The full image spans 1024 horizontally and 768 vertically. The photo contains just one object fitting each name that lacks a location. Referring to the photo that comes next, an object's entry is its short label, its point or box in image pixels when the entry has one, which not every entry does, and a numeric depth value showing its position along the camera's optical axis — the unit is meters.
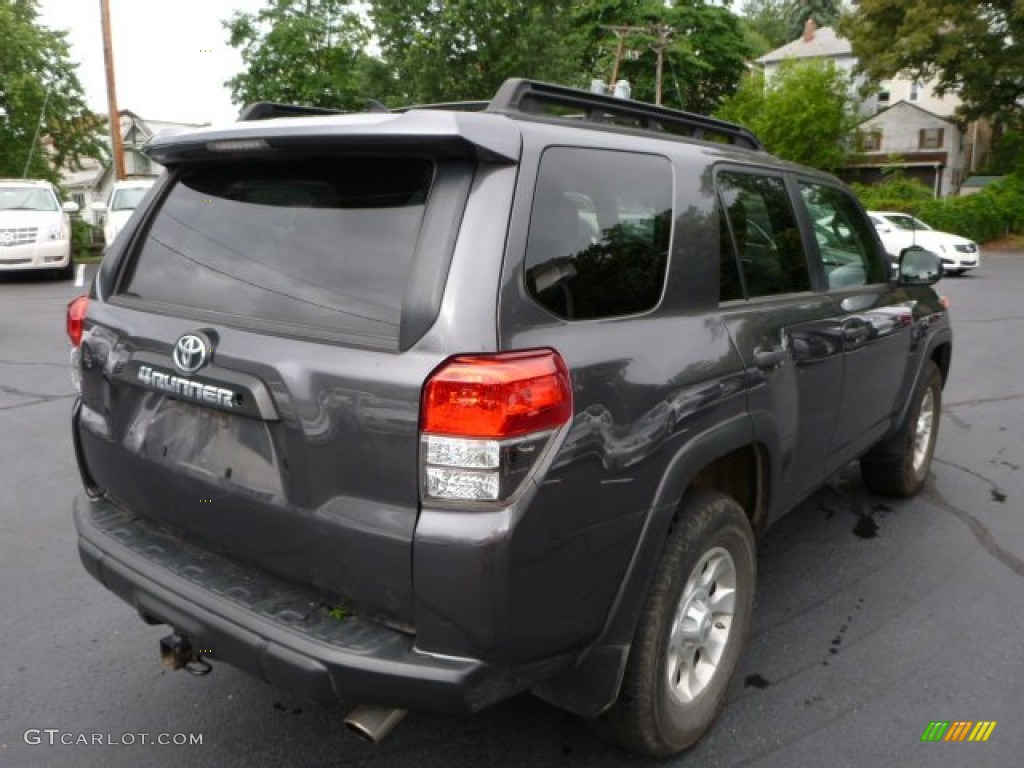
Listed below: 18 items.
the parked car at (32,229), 14.77
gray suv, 1.94
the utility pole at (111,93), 22.27
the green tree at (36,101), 28.58
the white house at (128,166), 52.94
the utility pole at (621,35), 29.07
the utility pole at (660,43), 31.95
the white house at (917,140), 50.84
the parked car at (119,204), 16.38
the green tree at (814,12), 78.31
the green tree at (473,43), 21.00
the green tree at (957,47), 34.22
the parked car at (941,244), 19.59
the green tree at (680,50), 38.09
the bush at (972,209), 30.12
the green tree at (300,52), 33.56
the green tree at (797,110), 41.75
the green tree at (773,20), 78.62
